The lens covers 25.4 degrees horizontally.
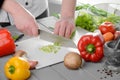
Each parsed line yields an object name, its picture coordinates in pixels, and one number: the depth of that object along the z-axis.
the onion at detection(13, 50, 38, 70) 1.06
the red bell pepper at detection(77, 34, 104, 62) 1.12
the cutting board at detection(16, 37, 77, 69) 1.11
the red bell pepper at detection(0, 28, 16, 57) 1.15
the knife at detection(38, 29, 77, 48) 1.21
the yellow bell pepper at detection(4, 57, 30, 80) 0.99
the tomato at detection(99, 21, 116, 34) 1.29
